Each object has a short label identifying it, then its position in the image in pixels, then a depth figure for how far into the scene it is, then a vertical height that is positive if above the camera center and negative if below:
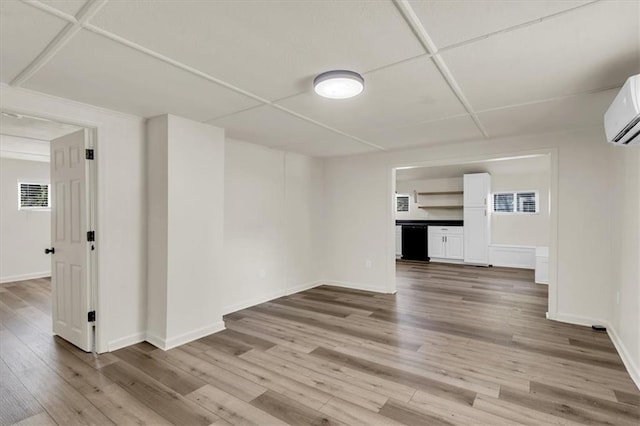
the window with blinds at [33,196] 6.16 +0.33
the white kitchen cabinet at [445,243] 8.02 -0.82
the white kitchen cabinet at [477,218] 7.61 -0.17
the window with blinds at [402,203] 9.70 +0.26
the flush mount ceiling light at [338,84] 2.05 +0.86
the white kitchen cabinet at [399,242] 8.96 -0.88
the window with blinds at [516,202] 7.73 +0.23
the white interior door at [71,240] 2.97 -0.28
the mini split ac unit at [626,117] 1.77 +0.59
